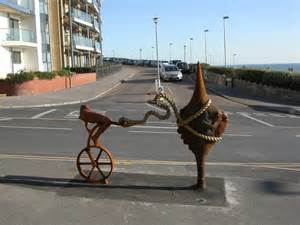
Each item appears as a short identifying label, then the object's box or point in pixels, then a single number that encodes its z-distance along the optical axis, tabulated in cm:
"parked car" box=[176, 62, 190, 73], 5504
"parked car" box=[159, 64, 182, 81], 4165
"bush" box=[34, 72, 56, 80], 2764
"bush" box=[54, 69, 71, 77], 3188
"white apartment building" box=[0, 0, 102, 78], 3067
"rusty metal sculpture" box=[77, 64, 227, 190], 615
